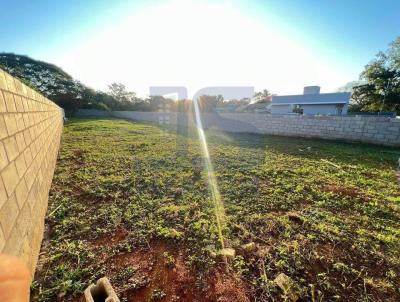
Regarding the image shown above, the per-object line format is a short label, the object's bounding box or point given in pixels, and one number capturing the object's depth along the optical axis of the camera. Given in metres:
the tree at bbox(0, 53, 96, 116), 20.86
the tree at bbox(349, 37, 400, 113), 19.33
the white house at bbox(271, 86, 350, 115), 20.14
